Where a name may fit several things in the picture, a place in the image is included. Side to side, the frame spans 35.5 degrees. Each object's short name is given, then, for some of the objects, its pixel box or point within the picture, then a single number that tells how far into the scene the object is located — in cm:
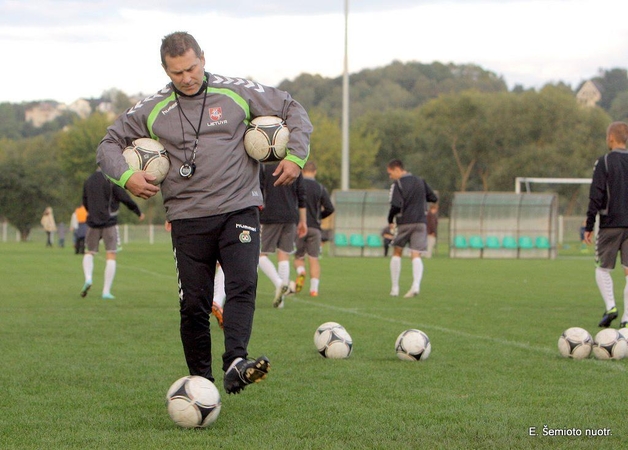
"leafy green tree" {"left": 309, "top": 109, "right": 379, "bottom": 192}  7412
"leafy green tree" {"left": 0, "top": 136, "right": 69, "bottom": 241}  6912
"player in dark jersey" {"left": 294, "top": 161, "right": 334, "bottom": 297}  1577
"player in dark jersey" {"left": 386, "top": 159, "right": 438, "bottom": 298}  1556
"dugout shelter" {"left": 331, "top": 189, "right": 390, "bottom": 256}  3847
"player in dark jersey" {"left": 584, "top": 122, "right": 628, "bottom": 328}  1076
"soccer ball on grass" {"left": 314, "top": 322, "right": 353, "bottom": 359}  820
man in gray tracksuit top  575
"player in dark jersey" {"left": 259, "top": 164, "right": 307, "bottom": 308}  1377
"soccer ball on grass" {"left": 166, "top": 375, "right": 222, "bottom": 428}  536
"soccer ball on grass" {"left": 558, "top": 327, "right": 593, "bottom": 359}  818
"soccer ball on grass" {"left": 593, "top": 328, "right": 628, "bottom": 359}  810
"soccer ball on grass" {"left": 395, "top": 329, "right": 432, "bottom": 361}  802
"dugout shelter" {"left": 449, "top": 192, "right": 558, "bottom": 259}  3803
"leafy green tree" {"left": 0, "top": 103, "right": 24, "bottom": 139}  16075
